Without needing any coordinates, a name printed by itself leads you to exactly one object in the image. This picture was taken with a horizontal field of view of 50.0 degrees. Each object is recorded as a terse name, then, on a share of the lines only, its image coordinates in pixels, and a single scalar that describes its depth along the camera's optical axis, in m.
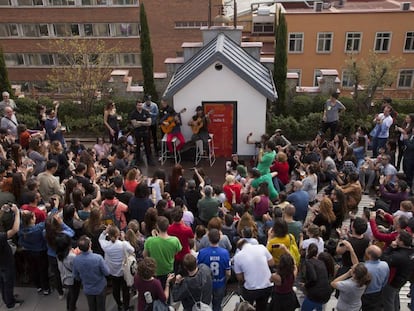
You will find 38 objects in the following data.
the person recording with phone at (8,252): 7.07
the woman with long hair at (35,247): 7.22
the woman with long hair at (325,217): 8.11
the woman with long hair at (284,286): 6.05
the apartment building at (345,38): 31.38
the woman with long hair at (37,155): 10.07
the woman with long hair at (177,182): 9.45
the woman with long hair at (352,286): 5.93
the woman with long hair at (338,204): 8.52
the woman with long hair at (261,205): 8.42
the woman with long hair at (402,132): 11.88
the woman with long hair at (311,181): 9.77
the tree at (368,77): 16.67
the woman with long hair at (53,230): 7.00
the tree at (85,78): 17.02
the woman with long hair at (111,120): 13.20
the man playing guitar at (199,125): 13.67
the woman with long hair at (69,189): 8.20
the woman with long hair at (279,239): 6.72
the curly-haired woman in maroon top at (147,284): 5.89
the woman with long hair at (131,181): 8.98
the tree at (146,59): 16.99
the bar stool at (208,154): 14.03
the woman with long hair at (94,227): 7.15
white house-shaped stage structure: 13.72
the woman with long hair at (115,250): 6.73
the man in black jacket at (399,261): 6.51
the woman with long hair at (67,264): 7.00
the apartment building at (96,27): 35.09
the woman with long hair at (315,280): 6.30
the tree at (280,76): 16.88
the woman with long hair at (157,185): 9.02
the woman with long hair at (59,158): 10.37
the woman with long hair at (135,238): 7.14
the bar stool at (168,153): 13.86
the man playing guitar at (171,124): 13.75
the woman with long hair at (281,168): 10.72
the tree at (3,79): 17.16
